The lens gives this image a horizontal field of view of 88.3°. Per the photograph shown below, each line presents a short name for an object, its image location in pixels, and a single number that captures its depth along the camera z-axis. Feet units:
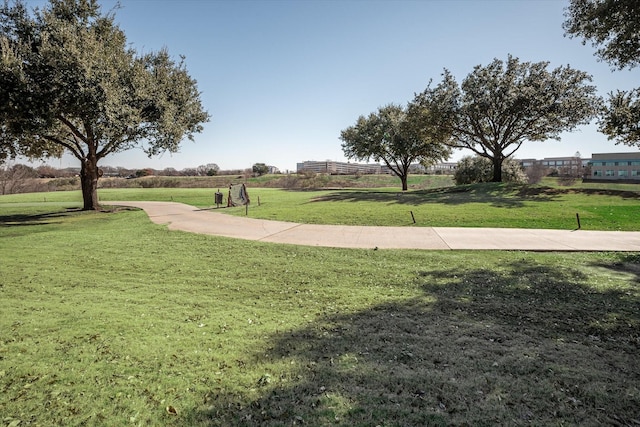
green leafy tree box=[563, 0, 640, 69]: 26.63
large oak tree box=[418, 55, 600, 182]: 88.28
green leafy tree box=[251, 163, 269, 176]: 342.23
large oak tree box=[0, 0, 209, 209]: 49.78
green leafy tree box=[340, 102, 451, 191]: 128.26
